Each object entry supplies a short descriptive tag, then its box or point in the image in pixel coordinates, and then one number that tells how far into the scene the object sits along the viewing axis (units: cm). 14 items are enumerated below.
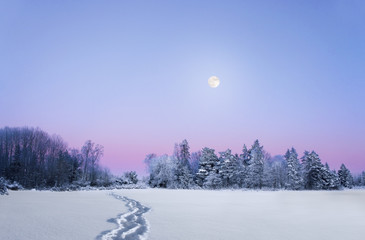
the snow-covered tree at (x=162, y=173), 5862
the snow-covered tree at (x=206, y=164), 6241
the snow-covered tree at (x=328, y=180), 5991
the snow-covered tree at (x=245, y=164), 5931
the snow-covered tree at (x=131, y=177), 6762
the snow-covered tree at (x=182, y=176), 5922
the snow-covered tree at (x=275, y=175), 6131
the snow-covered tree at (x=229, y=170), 5965
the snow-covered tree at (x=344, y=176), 8044
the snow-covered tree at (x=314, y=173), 5975
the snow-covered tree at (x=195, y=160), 7868
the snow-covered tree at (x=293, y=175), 6016
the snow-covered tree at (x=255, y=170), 5781
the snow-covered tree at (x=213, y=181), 5888
